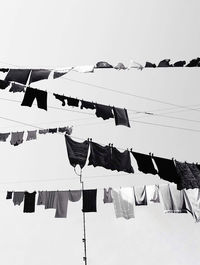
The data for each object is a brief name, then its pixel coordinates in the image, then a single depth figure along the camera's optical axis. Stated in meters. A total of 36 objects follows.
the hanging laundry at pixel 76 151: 11.29
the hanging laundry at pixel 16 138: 13.20
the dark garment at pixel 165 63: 10.18
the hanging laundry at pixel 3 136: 13.15
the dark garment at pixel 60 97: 10.50
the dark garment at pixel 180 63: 10.17
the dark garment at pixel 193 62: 10.13
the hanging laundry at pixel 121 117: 11.48
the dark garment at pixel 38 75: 10.21
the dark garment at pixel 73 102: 10.89
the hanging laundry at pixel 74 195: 13.05
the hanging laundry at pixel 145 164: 11.29
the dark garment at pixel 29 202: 13.05
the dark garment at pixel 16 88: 10.90
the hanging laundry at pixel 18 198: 13.86
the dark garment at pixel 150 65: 10.38
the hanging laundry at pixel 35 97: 10.48
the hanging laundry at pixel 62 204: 12.78
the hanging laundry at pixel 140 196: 13.10
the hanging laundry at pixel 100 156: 11.47
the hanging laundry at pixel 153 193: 13.12
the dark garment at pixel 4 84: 10.70
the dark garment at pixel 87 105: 11.09
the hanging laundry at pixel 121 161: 11.53
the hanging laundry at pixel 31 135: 13.59
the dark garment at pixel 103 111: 11.19
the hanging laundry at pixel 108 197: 13.45
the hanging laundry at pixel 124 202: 12.84
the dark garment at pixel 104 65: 10.45
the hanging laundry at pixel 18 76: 10.17
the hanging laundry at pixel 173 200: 12.62
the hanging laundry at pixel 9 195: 13.93
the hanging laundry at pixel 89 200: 12.42
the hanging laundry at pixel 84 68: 10.35
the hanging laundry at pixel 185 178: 11.54
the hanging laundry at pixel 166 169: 11.30
